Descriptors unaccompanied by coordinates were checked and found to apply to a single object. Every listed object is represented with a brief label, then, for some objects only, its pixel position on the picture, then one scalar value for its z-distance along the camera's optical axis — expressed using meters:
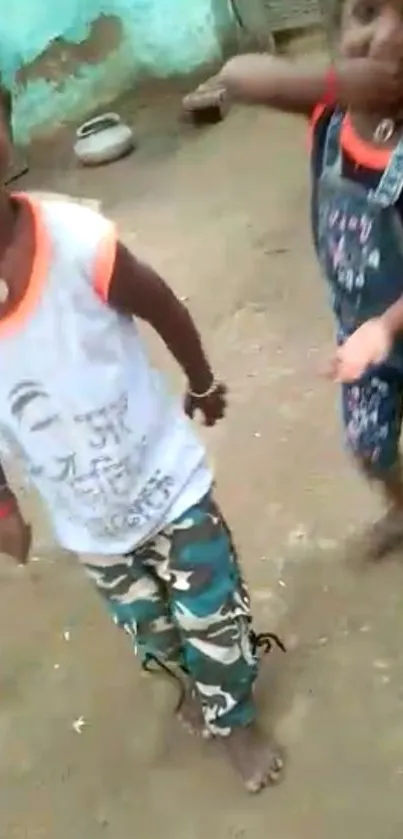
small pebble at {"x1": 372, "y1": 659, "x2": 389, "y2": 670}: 1.70
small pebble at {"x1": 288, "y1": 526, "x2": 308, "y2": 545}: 1.93
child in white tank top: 1.25
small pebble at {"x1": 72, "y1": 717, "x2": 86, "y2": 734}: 1.77
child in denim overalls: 1.30
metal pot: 3.42
